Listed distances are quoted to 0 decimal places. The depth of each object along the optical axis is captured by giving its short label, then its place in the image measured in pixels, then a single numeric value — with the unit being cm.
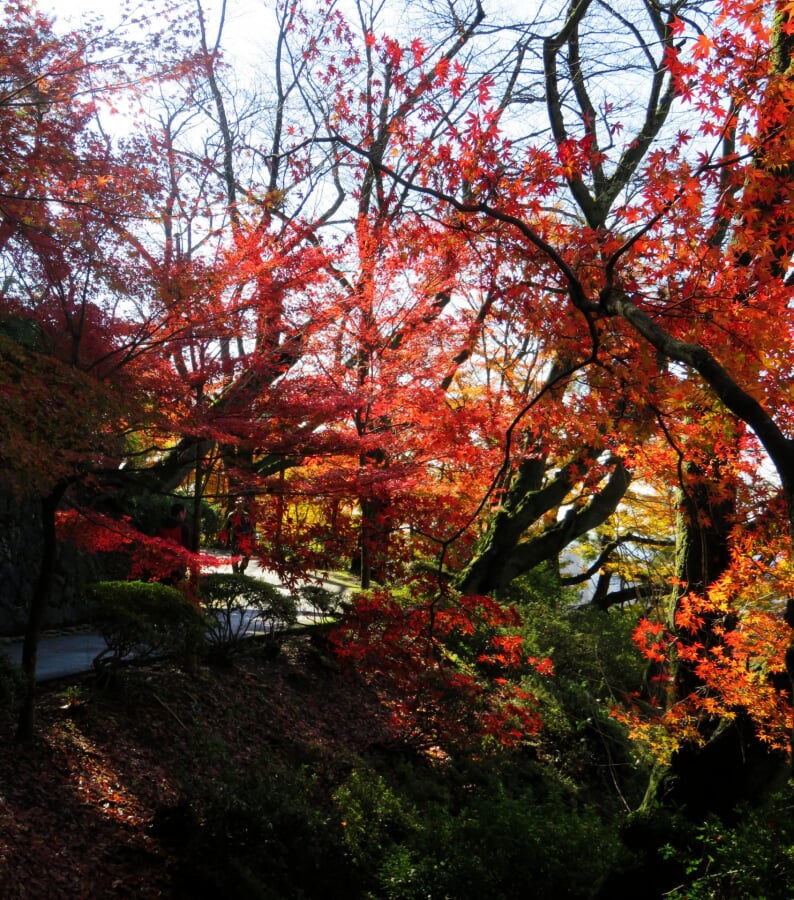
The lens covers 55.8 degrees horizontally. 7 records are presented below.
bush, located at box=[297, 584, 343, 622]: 1046
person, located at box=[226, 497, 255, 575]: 773
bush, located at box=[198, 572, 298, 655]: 947
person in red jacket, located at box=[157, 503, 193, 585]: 921
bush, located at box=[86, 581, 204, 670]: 731
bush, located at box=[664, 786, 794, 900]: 419
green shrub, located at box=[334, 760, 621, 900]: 498
